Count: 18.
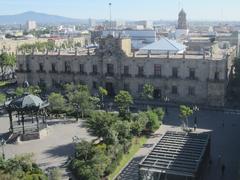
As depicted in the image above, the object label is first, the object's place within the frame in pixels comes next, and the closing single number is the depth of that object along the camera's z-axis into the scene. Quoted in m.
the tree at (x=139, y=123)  39.44
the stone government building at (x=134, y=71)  56.62
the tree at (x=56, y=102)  50.31
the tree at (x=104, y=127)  34.53
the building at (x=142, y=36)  103.66
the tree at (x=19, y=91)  53.44
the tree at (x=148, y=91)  54.44
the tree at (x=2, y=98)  51.44
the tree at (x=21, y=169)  27.45
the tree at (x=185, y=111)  42.75
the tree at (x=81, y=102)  48.59
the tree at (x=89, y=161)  28.92
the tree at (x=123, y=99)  49.88
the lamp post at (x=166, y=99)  58.74
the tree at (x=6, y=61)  81.12
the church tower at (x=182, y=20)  163.38
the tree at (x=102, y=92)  56.47
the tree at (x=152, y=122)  42.62
